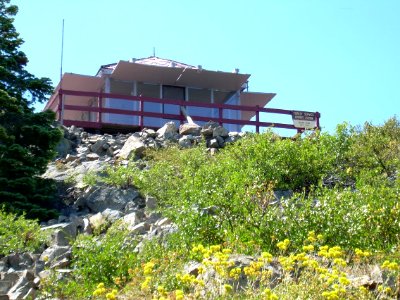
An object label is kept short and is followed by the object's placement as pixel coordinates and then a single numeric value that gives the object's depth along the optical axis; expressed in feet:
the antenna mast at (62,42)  90.59
